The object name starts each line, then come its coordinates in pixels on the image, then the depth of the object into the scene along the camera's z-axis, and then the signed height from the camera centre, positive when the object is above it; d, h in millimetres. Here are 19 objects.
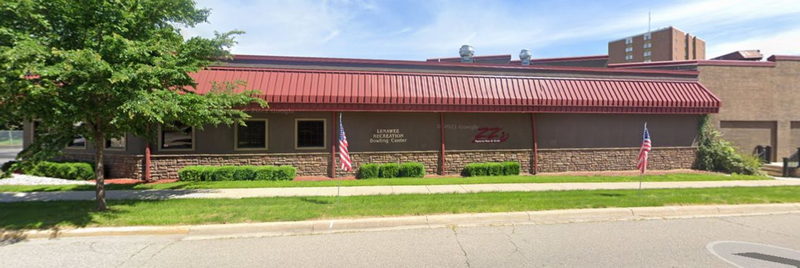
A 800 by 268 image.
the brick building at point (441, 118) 13008 +555
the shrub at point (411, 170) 13375 -1468
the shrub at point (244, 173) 12148 -1480
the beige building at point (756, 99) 17406 +1721
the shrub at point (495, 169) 13898 -1459
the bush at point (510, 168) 14055 -1434
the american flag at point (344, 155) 9133 -640
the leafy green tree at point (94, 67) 6105 +1095
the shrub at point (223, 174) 11992 -1497
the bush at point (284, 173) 12398 -1516
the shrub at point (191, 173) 12000 -1479
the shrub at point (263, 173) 12258 -1493
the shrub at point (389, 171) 13234 -1494
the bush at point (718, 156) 15091 -1007
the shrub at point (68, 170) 12484 -1493
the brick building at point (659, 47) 74625 +19290
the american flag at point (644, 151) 10559 -551
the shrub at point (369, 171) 13234 -1498
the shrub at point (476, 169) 13823 -1459
